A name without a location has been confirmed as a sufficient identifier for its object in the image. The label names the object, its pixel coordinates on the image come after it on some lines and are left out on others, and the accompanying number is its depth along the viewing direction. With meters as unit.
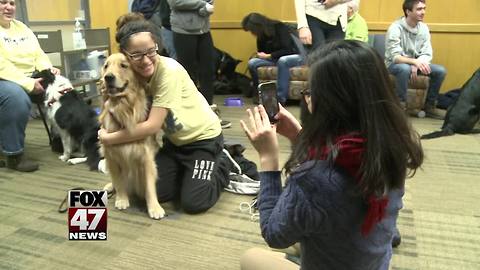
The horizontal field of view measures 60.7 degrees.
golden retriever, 2.08
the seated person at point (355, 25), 4.61
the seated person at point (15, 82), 2.86
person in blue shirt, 0.82
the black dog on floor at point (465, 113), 3.79
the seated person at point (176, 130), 2.04
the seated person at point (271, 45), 4.88
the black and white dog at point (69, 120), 3.11
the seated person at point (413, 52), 4.40
